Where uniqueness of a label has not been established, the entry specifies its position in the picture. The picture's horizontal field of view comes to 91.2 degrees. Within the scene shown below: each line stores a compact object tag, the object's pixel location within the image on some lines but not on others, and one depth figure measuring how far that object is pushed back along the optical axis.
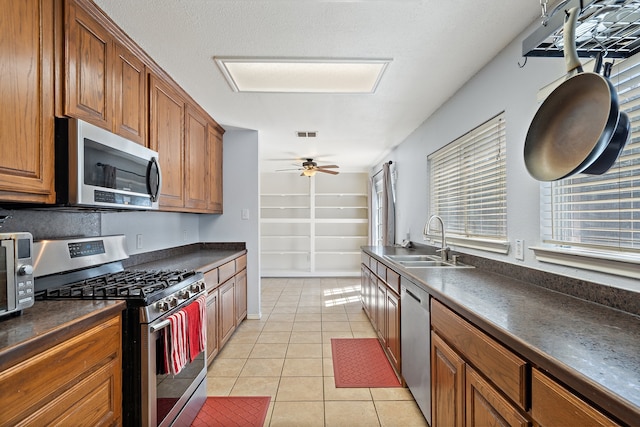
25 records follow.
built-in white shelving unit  6.86
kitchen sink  2.59
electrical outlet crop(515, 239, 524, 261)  1.81
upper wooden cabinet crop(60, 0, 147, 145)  1.50
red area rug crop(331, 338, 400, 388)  2.44
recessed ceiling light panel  2.14
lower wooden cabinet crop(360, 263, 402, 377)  2.40
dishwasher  1.81
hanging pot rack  0.93
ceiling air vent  3.94
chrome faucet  2.73
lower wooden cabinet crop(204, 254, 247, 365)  2.59
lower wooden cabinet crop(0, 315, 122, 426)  0.91
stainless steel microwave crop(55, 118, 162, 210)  1.42
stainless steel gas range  1.46
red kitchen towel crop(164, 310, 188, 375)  1.62
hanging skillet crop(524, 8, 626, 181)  0.97
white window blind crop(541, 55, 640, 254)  1.21
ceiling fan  5.21
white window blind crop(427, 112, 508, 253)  2.10
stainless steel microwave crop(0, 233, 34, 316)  1.09
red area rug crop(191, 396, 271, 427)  1.96
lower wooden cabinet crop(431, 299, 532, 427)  1.01
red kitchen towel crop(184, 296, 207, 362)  1.87
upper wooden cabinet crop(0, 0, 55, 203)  1.17
